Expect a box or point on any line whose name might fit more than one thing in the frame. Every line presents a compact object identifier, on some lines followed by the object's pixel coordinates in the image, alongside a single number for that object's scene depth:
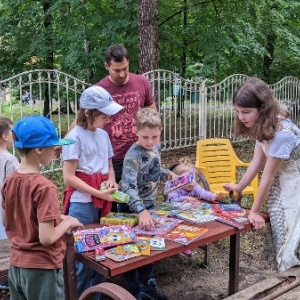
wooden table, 2.16
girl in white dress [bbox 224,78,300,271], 2.54
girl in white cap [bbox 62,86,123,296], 2.72
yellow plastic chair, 5.29
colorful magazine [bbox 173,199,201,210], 3.14
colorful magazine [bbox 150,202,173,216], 2.97
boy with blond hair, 2.75
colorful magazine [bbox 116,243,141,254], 2.29
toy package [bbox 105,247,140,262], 2.21
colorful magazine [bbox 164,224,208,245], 2.48
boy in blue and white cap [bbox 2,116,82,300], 1.95
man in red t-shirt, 3.40
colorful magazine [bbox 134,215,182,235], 2.59
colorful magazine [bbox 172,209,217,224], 2.83
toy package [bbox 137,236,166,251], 2.37
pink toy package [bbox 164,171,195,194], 2.85
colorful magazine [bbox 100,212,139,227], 2.68
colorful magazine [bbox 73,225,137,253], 2.37
